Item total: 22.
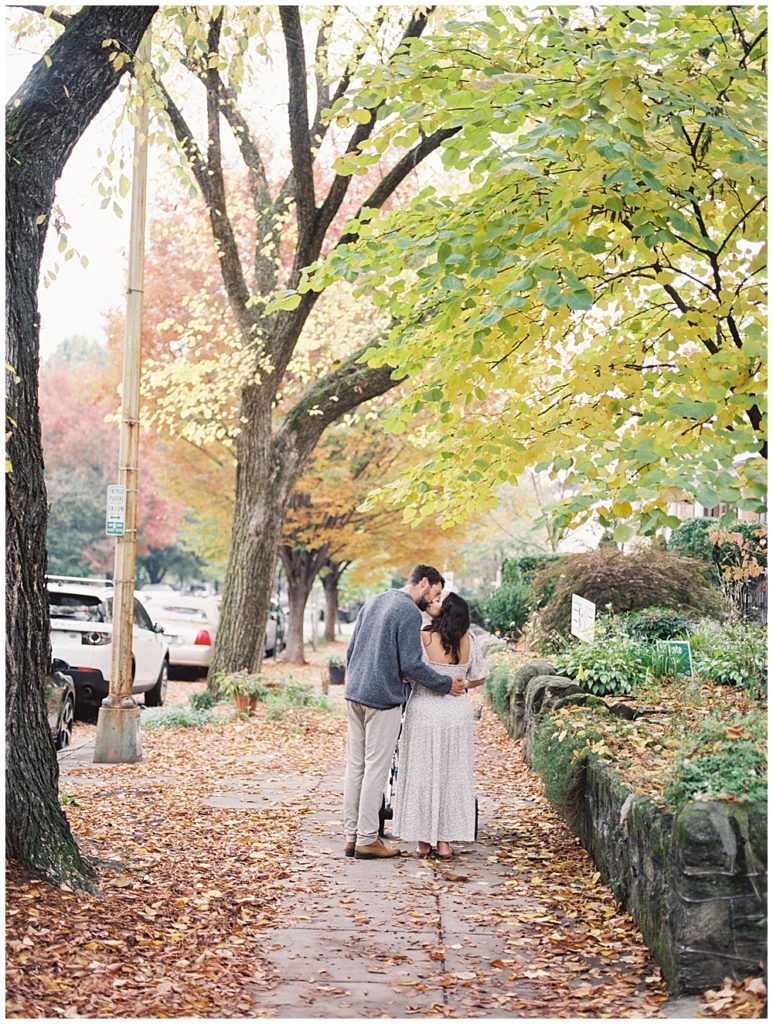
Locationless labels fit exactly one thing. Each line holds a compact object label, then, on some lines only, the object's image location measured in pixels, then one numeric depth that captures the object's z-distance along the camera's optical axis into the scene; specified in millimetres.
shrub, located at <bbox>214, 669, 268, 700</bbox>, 14945
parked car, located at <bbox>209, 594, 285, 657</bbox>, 30289
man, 7473
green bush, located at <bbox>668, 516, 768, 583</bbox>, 14234
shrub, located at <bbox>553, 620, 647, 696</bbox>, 9297
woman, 7578
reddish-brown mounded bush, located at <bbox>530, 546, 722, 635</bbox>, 14297
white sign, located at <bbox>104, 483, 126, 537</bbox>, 11328
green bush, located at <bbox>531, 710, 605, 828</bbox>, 7398
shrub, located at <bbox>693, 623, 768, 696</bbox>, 8202
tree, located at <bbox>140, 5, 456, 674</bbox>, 13828
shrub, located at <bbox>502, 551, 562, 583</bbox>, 23011
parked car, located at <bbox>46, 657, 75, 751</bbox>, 11016
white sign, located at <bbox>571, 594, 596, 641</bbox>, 10984
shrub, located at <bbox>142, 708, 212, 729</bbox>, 14180
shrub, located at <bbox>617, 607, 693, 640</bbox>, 11688
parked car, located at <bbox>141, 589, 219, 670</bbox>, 22469
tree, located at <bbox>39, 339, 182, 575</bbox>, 49781
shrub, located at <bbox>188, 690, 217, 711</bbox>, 15297
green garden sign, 9141
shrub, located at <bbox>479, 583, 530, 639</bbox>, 21981
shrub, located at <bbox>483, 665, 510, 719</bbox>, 14289
